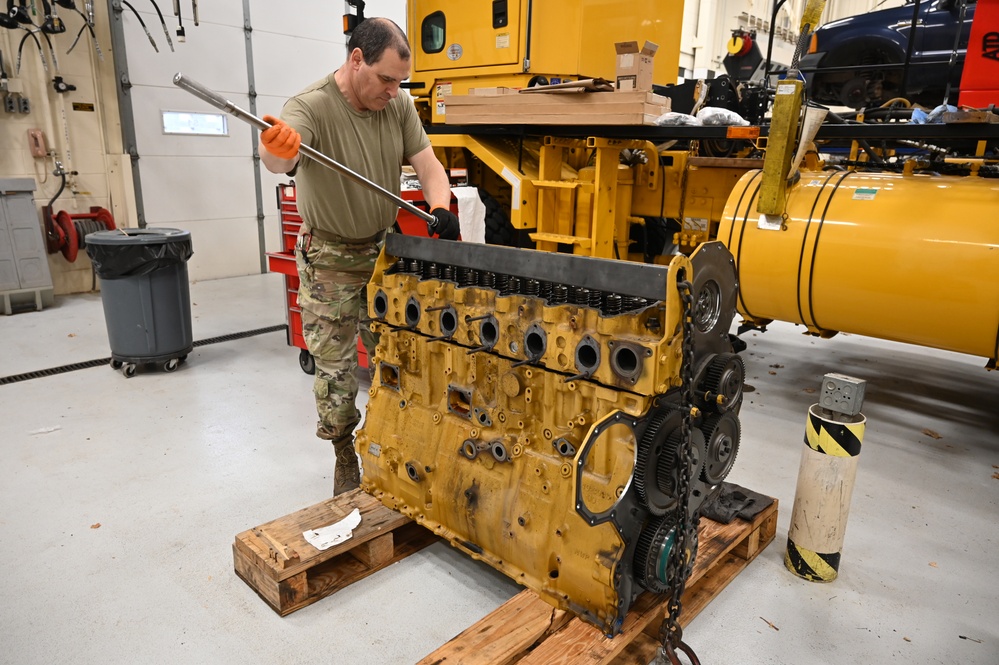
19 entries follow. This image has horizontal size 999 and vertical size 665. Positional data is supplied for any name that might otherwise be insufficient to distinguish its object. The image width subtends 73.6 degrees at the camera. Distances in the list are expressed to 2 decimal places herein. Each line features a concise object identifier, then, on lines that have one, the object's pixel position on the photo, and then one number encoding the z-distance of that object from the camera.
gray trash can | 4.15
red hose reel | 6.41
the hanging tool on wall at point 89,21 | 6.35
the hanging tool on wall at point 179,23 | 6.46
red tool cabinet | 4.21
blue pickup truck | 6.02
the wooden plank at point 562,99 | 3.85
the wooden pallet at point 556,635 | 1.80
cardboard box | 3.85
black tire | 5.25
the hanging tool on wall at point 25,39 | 6.10
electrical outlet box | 2.27
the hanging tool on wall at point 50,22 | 6.02
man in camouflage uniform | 2.42
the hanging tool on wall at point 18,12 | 5.82
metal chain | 1.76
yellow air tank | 3.04
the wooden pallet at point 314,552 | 2.20
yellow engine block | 1.81
